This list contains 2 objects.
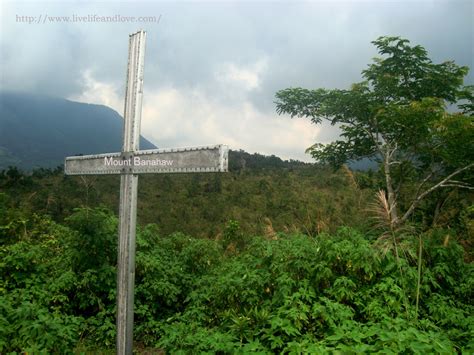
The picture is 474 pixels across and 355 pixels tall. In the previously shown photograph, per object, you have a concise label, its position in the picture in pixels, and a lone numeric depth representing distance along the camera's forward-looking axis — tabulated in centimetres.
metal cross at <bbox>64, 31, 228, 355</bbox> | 299
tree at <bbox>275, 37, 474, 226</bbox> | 661
